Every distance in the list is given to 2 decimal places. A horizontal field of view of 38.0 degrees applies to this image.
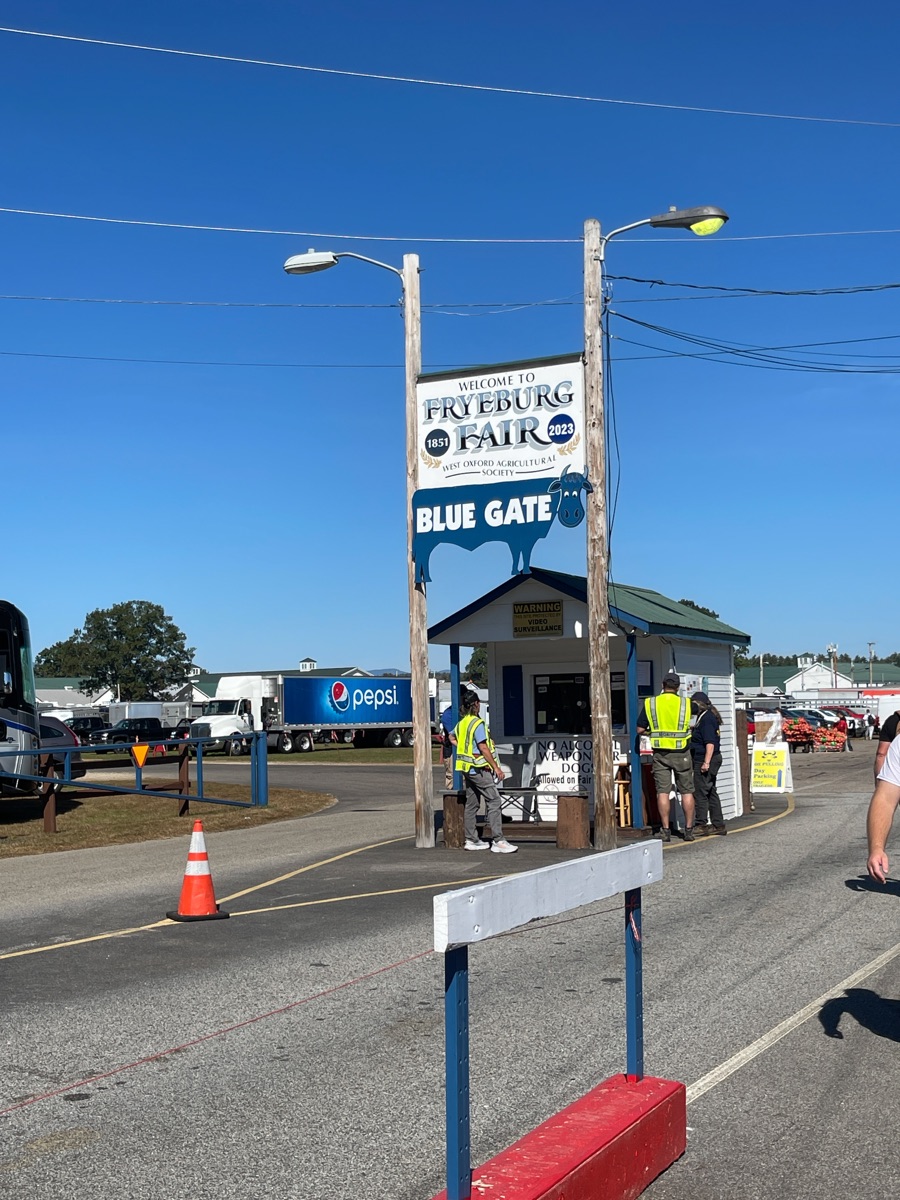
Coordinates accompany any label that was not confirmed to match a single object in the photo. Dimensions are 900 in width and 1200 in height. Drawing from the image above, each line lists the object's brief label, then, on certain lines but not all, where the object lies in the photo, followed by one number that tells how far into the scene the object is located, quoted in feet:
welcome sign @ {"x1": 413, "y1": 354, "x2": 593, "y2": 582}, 51.03
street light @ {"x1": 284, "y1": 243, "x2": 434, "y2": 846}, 52.70
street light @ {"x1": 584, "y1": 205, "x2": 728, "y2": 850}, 50.80
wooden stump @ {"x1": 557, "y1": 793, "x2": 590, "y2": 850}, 52.19
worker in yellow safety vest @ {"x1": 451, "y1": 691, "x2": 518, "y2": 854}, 49.75
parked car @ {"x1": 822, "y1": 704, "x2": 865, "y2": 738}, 190.60
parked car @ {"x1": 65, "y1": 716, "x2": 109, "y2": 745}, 190.90
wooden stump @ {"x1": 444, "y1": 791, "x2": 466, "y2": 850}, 53.06
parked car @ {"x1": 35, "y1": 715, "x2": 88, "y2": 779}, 86.38
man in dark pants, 56.59
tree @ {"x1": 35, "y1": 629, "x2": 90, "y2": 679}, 418.10
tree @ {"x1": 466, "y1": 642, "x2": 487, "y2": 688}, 470.80
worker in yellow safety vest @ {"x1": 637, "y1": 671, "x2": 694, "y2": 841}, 55.36
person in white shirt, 18.45
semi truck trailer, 161.17
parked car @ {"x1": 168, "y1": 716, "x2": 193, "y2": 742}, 177.99
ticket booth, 58.03
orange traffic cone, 34.45
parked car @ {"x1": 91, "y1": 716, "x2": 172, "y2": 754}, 183.62
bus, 69.56
